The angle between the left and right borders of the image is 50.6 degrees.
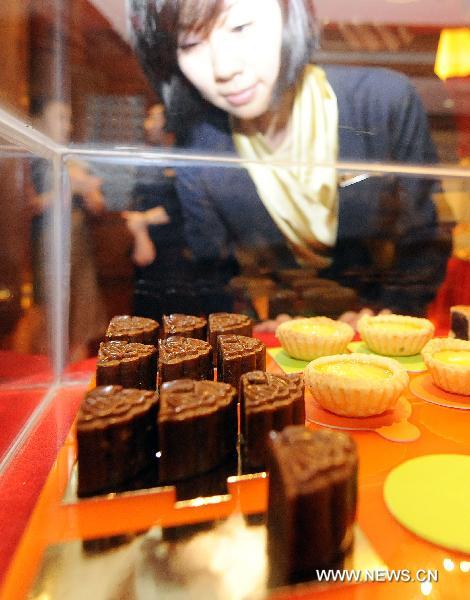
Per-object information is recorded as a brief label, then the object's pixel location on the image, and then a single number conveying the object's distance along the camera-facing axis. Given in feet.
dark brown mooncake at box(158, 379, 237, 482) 0.84
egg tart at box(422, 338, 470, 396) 1.23
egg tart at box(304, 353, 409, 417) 1.06
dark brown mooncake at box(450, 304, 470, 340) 1.70
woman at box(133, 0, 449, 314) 1.71
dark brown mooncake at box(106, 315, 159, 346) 1.29
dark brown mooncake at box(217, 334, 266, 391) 1.11
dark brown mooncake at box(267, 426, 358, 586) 0.65
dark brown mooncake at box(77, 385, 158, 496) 0.82
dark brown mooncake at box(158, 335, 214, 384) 1.07
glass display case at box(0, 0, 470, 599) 0.82
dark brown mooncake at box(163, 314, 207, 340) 1.35
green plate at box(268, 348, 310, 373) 1.43
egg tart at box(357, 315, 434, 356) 1.49
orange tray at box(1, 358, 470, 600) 0.65
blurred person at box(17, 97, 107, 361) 1.43
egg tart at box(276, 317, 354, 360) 1.44
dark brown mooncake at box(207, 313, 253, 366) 1.36
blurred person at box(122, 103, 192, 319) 1.72
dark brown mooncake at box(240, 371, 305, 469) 0.89
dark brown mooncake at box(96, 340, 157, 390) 1.07
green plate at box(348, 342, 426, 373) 1.43
